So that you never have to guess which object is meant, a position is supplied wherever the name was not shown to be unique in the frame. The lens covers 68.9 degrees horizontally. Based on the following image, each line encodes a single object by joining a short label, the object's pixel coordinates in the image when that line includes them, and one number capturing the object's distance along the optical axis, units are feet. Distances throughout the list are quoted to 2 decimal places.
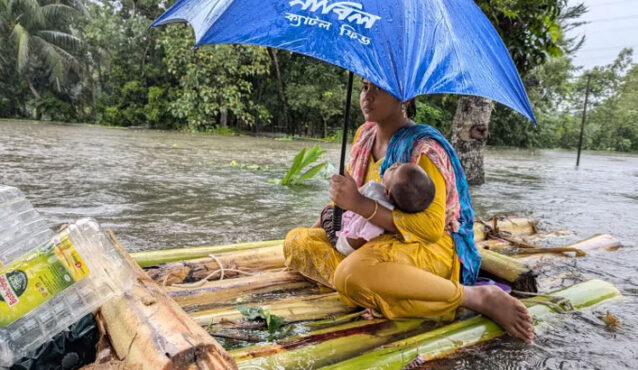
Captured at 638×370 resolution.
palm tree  70.03
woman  6.38
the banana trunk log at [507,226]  12.65
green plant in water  21.36
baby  6.05
